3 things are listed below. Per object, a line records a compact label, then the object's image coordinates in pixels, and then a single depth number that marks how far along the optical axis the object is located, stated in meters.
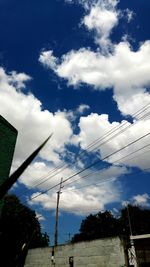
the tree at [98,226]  49.20
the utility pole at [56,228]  20.32
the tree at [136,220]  45.41
